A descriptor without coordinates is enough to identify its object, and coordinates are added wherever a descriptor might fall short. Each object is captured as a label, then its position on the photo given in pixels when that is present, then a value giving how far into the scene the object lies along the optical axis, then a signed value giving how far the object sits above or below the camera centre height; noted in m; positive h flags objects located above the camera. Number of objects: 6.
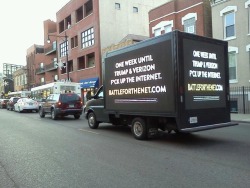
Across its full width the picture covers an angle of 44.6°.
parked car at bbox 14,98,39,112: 28.23 -0.66
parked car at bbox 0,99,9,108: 41.29 -0.62
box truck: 8.94 +0.34
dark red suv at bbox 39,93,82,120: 19.20 -0.51
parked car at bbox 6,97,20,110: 34.02 -0.53
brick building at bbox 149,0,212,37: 24.02 +6.55
